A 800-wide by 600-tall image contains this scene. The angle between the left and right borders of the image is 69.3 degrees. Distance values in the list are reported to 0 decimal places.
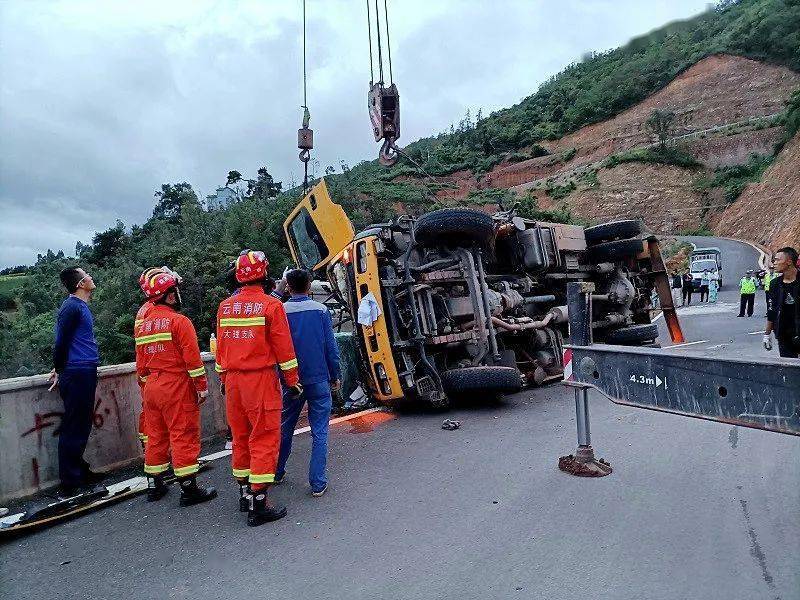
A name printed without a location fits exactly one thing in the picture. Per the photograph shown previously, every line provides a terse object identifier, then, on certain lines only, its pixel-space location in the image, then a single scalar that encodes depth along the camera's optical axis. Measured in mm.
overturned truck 5461
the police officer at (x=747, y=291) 15250
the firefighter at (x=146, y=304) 3836
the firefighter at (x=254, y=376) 3322
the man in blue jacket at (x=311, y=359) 3842
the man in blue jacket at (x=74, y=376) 3975
